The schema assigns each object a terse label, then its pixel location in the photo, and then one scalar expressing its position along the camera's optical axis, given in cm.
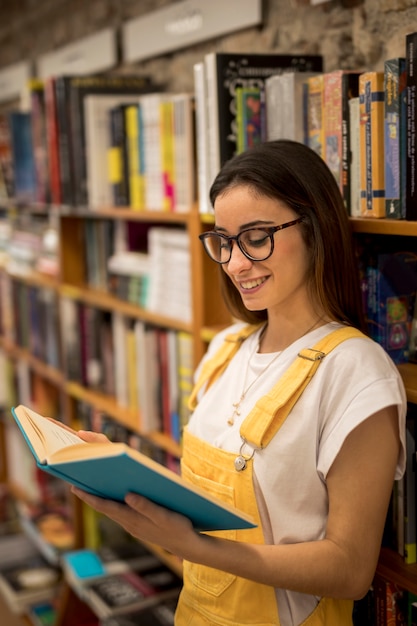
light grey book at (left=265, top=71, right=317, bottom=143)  161
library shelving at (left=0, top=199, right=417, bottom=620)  146
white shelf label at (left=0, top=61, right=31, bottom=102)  394
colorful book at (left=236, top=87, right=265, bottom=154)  171
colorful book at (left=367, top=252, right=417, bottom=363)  149
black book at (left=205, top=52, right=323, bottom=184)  172
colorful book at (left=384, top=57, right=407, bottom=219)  135
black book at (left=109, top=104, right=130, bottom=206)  239
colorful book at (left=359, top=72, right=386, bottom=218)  140
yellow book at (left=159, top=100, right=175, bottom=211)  211
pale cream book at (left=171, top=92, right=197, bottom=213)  203
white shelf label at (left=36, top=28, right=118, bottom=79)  306
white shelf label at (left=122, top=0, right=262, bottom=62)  225
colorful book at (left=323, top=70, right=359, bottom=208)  148
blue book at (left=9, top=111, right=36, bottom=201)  316
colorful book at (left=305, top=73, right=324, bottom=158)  156
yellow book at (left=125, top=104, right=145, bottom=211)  233
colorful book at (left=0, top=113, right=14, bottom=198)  338
